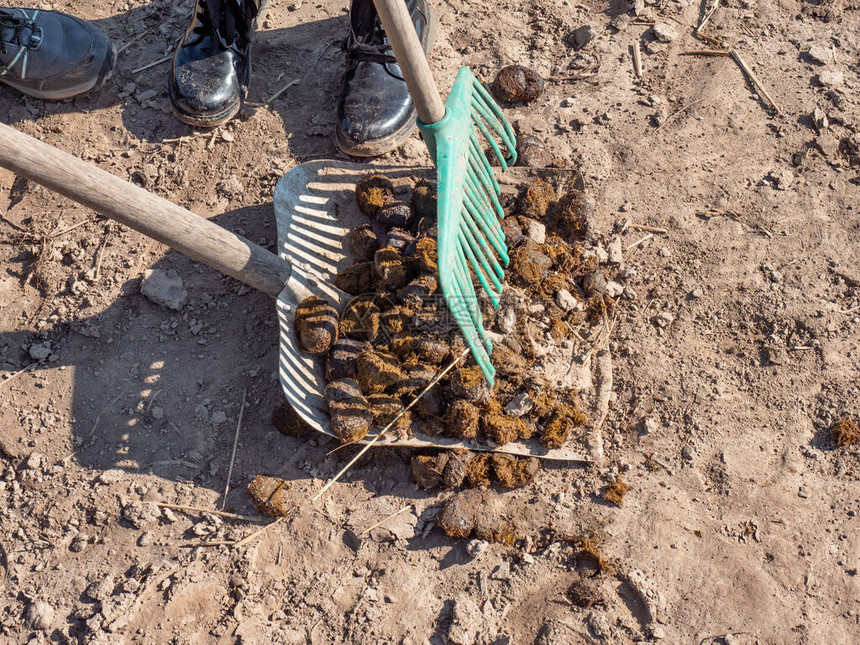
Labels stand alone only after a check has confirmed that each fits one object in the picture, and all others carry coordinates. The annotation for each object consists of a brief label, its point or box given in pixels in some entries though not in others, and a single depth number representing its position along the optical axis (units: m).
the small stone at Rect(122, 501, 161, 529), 2.67
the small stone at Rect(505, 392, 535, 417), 2.62
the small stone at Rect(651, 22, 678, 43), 3.67
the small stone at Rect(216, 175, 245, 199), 3.35
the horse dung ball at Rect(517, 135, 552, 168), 3.28
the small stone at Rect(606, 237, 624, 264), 3.08
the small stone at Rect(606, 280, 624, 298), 3.01
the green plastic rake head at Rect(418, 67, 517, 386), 2.44
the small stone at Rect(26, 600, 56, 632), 2.52
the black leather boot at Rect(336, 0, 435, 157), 3.28
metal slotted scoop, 2.13
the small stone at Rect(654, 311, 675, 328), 2.98
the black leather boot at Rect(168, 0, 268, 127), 3.38
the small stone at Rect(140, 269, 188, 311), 3.05
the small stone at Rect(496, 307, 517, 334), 2.76
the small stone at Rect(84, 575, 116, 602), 2.54
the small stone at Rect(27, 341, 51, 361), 2.97
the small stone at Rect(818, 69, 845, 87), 3.49
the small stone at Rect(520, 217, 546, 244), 2.99
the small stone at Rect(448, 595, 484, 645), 2.42
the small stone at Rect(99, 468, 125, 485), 2.74
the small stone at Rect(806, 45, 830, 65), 3.56
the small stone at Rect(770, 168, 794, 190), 3.25
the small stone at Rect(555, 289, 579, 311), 2.90
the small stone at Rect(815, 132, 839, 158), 3.33
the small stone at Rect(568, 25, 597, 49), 3.69
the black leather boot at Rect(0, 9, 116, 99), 3.38
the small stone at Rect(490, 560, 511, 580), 2.53
